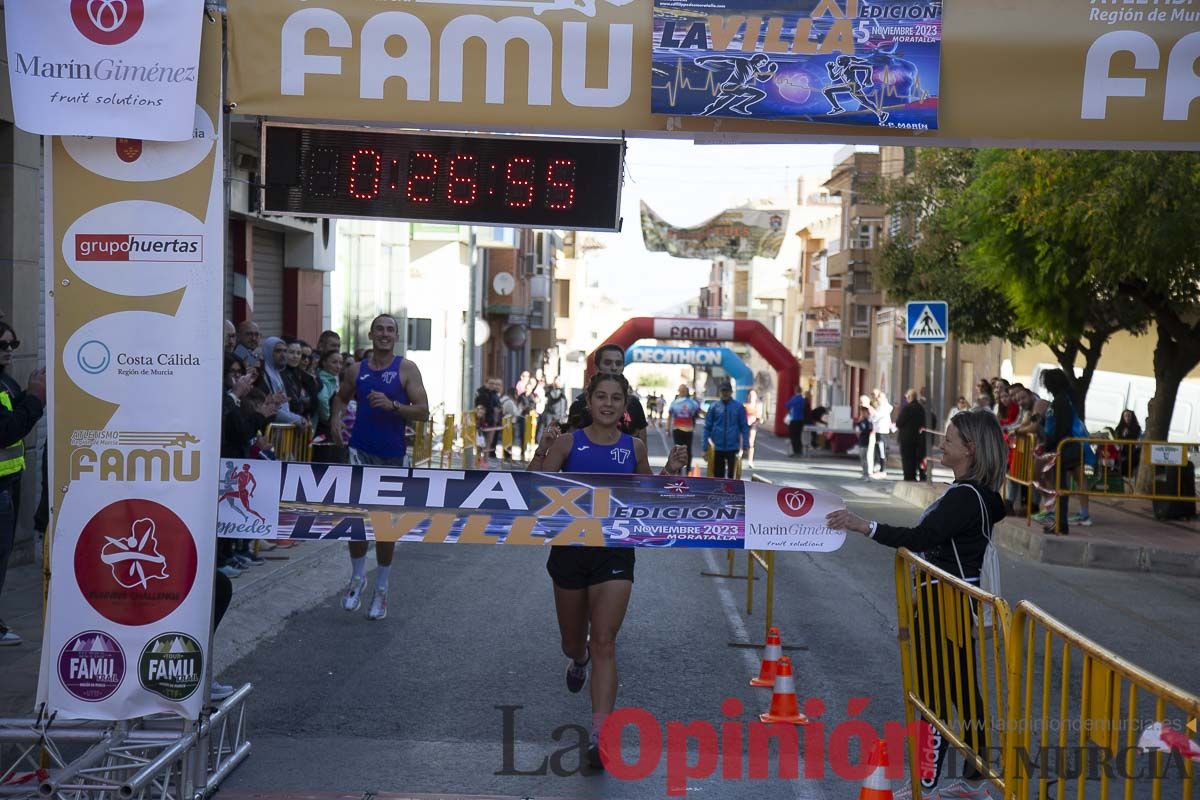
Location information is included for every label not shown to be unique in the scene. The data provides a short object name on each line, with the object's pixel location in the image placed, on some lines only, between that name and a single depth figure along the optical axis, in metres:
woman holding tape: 6.04
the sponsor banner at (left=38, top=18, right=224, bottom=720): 5.87
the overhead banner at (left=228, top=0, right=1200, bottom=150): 6.20
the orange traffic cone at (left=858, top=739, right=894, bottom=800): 5.28
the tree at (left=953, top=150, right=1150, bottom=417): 17.45
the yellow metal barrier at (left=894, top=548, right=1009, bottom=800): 5.36
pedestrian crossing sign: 23.12
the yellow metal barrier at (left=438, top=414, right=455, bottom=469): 22.88
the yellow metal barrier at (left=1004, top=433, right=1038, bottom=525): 17.31
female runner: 6.50
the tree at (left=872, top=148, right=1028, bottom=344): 30.48
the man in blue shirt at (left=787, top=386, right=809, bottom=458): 40.25
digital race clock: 6.61
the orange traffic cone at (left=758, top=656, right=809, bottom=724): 7.42
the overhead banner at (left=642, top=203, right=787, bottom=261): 46.78
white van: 26.53
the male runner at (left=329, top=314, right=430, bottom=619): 9.80
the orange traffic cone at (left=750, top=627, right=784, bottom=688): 8.09
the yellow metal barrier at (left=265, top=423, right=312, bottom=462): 12.98
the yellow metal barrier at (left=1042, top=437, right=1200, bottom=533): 16.31
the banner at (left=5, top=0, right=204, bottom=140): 5.84
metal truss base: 5.53
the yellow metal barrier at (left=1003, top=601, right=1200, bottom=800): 3.91
